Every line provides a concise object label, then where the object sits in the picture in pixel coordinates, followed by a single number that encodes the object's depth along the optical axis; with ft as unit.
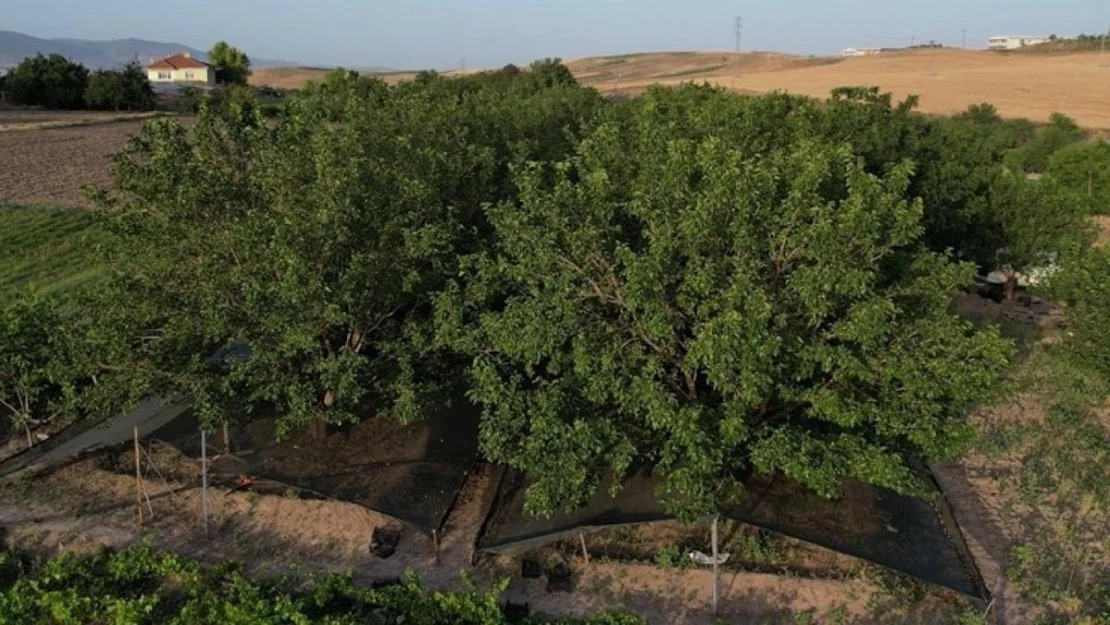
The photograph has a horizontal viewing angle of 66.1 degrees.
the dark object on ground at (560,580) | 38.91
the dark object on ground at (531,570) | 39.68
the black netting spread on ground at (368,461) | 42.01
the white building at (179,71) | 407.73
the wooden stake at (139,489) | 42.22
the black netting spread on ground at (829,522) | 36.81
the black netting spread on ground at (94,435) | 45.14
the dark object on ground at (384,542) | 41.50
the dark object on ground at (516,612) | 36.08
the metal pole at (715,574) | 36.14
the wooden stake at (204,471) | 41.43
